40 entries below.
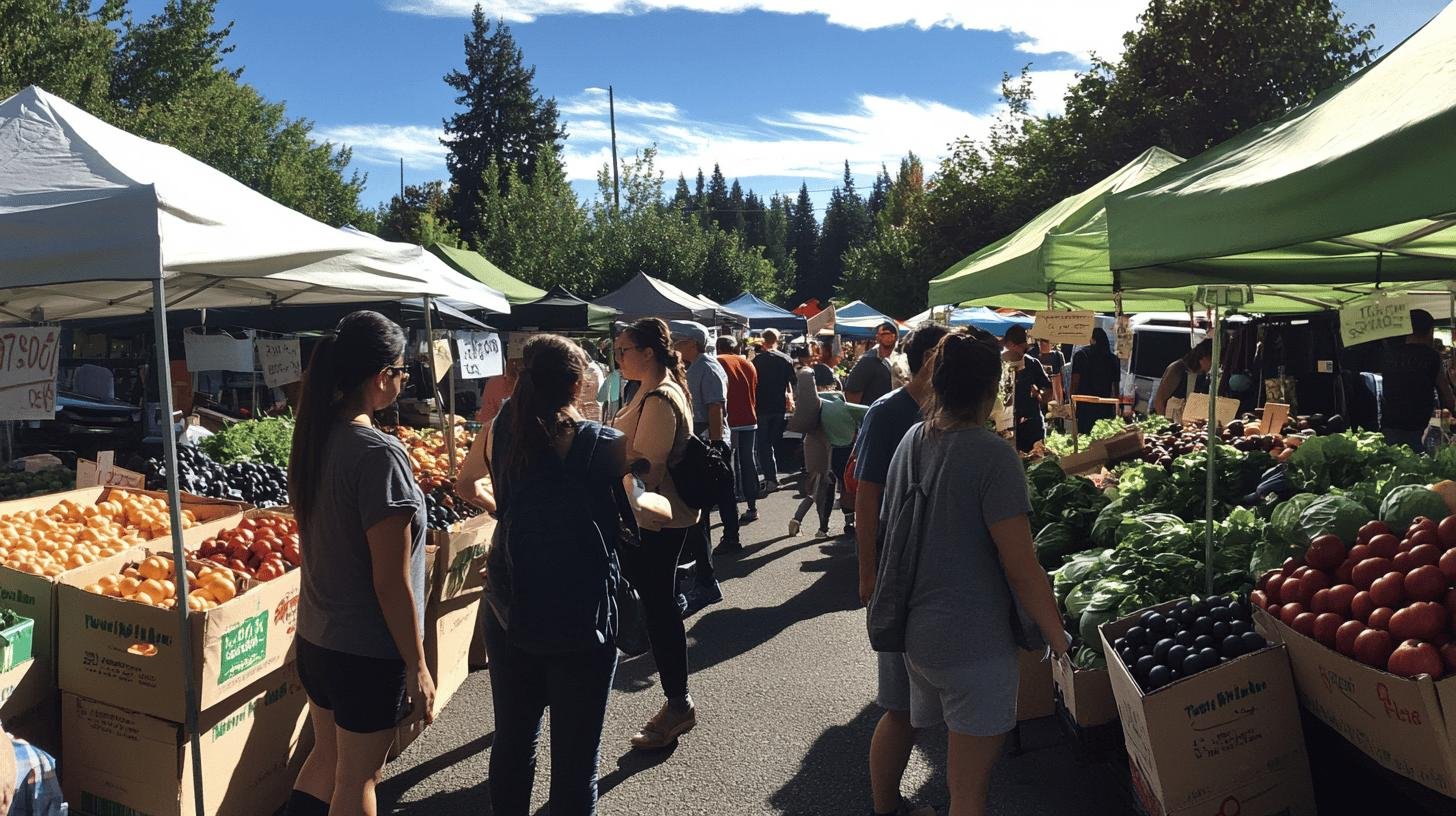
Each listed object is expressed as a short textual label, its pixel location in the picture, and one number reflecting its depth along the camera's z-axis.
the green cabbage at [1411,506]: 3.30
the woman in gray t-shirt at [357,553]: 2.69
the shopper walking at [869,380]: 9.12
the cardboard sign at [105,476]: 5.57
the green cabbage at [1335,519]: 3.42
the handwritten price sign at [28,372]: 3.94
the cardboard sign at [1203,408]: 6.75
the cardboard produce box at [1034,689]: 4.24
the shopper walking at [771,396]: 10.58
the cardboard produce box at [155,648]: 3.22
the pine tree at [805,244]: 107.12
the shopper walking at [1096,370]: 12.52
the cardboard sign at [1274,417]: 6.47
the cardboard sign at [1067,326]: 6.04
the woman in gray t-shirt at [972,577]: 2.81
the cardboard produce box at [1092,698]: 3.47
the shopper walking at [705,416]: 4.79
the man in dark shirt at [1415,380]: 8.20
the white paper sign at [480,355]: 7.06
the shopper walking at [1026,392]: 8.87
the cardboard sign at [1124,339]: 7.74
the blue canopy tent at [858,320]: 25.31
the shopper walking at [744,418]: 9.89
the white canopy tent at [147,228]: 2.84
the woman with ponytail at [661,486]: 3.97
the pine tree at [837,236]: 101.25
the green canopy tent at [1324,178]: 2.29
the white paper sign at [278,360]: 6.52
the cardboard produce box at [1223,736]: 2.90
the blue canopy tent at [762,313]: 24.77
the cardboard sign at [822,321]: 20.94
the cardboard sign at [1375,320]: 4.34
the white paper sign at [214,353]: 6.88
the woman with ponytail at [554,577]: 2.80
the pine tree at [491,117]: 54.50
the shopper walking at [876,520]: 3.29
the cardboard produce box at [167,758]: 3.26
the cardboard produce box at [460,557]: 4.48
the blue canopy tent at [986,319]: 19.30
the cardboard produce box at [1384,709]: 2.44
